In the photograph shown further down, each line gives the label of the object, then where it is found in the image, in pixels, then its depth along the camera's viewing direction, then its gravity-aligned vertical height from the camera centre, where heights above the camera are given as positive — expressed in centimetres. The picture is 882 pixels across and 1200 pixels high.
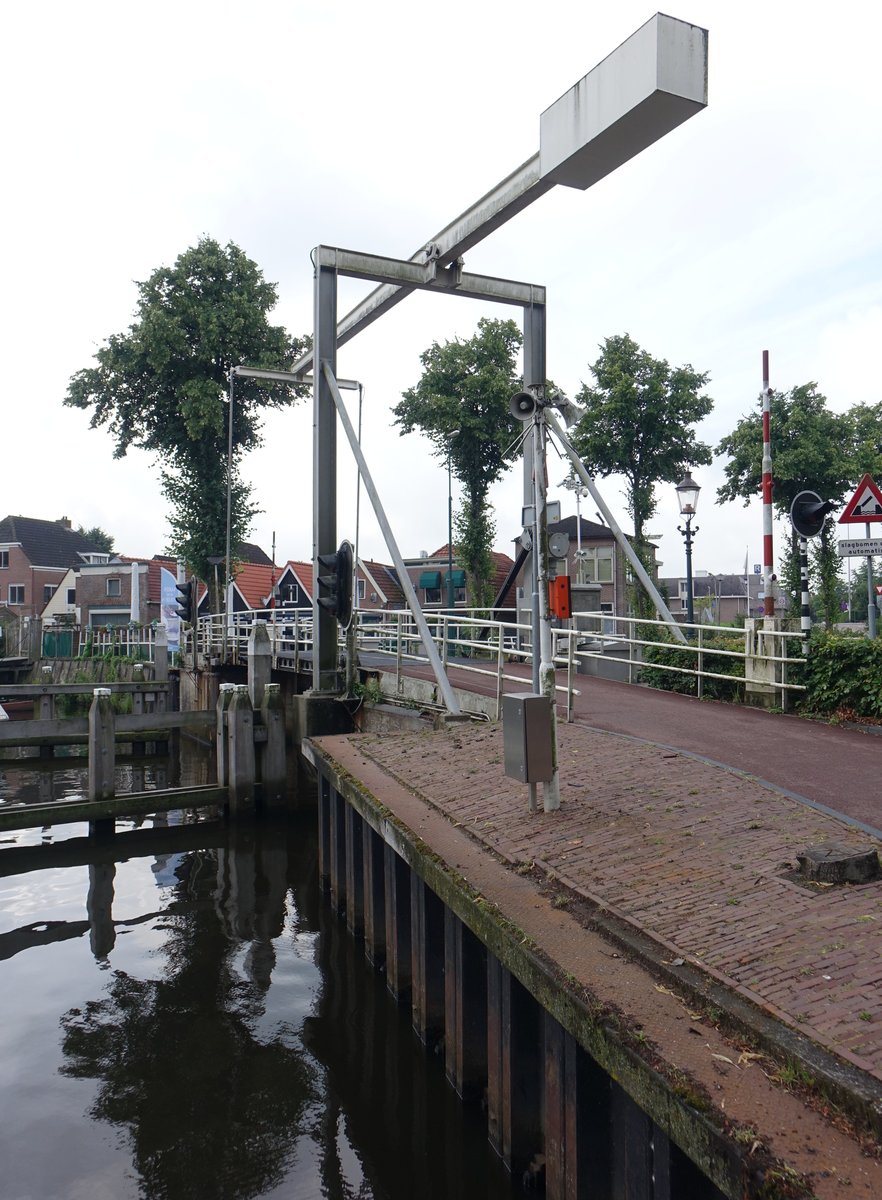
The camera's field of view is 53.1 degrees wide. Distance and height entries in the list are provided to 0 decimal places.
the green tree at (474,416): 3541 +736
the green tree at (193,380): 3144 +811
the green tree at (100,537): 10675 +794
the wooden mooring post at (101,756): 1272 -223
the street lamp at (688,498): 1584 +174
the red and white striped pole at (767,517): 1116 +99
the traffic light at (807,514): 1009 +91
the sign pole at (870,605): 994 -15
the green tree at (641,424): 2870 +562
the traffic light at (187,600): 2097 +2
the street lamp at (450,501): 3253 +387
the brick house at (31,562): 6116 +291
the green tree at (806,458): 3038 +474
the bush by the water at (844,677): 975 -96
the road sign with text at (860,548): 1003 +52
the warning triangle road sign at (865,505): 989 +99
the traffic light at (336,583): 1269 +24
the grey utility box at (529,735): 609 -97
